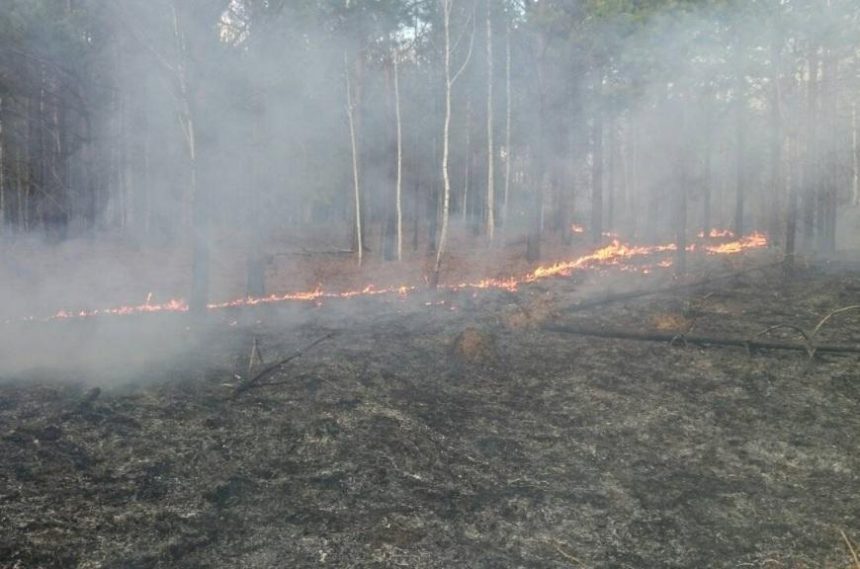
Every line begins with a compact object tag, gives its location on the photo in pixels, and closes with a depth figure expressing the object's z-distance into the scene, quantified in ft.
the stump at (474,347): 20.72
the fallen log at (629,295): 26.96
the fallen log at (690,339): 19.51
